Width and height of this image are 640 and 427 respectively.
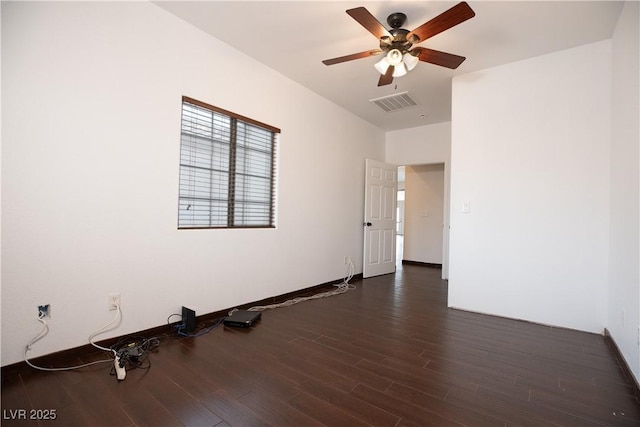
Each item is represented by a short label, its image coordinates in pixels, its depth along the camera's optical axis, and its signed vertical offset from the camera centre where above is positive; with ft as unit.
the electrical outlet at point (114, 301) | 7.20 -2.20
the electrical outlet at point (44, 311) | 6.22 -2.14
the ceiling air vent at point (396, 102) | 13.21 +5.48
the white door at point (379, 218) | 16.24 +0.00
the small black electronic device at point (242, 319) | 8.83 -3.17
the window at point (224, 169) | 8.95 +1.54
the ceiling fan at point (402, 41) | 6.63 +4.57
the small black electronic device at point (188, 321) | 8.20 -3.01
